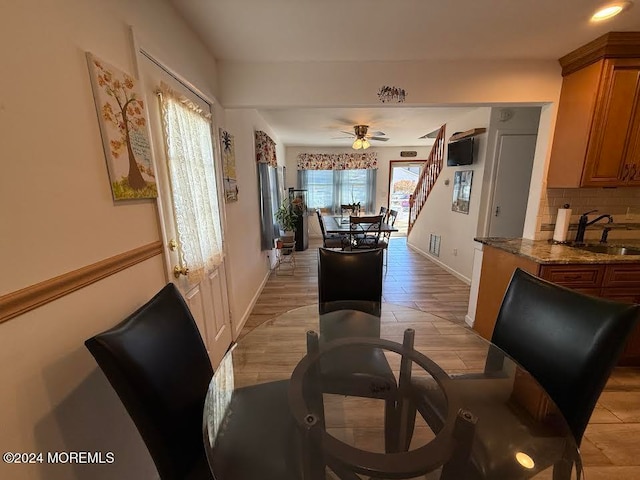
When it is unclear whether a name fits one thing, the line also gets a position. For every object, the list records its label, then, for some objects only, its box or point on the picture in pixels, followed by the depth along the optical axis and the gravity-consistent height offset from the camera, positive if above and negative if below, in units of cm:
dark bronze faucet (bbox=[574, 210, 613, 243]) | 224 -34
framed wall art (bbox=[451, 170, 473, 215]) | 365 -8
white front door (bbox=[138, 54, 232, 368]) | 128 -38
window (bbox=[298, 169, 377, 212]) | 660 -2
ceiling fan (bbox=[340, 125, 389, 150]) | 393 +78
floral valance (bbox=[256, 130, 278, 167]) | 339 +52
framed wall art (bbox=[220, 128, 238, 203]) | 215 +18
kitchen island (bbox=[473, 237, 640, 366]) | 179 -60
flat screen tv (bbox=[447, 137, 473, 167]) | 352 +46
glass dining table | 79 -91
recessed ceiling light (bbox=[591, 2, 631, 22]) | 143 +98
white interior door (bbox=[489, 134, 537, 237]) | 320 +2
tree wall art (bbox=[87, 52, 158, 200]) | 95 +23
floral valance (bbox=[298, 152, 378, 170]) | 645 +62
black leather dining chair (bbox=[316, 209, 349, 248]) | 419 -88
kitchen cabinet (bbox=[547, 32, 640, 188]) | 180 +52
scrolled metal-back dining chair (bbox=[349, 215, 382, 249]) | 382 -71
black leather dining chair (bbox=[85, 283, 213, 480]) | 71 -59
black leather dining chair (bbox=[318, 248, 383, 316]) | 193 -69
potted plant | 480 -59
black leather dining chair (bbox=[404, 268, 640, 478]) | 88 -63
